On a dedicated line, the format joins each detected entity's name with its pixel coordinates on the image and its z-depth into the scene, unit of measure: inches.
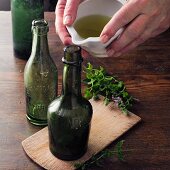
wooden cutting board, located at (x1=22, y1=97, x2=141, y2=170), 39.9
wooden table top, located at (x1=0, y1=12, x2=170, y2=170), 40.4
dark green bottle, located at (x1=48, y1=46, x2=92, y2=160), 38.8
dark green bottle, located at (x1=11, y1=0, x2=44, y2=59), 49.6
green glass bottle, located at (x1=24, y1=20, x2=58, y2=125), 43.0
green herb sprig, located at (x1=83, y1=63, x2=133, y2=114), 45.7
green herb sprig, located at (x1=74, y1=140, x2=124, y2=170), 39.4
